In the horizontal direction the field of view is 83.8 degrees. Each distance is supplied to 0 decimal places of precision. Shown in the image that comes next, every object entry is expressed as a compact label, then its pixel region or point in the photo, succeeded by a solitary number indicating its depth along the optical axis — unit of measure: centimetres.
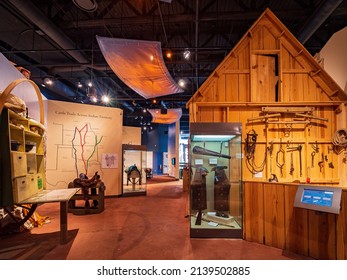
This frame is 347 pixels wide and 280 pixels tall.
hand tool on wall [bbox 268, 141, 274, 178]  434
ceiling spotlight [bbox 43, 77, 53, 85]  734
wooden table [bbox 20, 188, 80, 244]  272
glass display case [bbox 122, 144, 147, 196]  795
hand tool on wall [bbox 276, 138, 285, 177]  434
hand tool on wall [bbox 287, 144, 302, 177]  429
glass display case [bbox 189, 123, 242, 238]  375
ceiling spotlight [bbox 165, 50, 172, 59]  544
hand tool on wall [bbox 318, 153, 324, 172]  427
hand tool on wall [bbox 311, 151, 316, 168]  427
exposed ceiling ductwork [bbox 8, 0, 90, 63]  424
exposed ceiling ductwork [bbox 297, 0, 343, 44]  407
